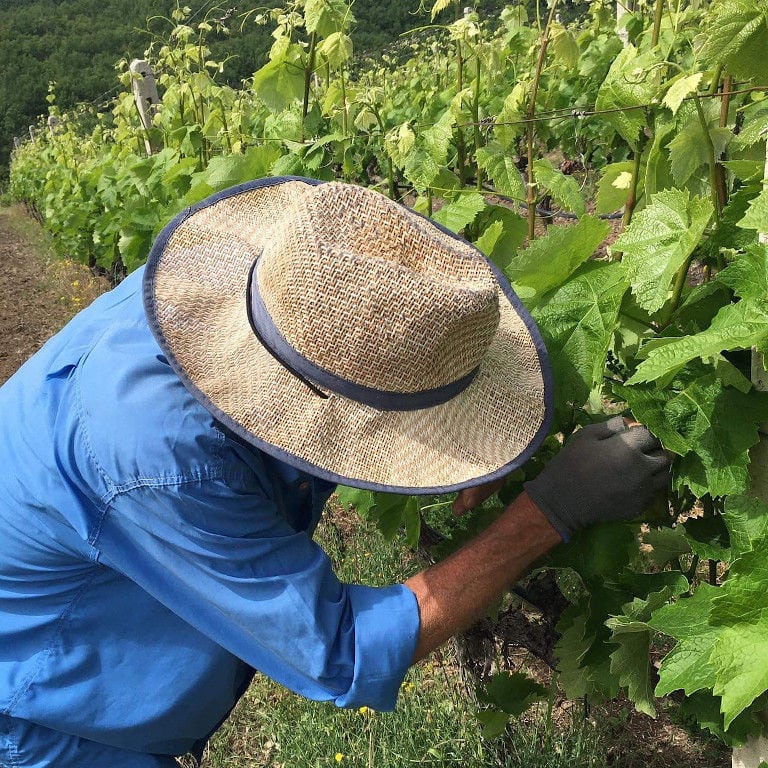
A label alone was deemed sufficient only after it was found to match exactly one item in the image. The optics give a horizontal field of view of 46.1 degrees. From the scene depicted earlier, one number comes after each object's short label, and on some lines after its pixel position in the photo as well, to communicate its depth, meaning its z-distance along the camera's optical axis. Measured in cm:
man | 139
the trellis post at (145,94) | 591
